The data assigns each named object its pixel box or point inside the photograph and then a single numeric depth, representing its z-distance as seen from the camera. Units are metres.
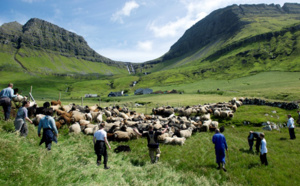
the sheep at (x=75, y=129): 18.17
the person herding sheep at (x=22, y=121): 11.73
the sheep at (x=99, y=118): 23.62
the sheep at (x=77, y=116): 21.30
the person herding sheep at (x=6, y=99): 14.41
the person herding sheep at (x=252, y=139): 15.66
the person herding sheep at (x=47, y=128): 11.08
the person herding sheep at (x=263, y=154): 12.88
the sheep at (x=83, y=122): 20.46
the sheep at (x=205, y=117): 27.19
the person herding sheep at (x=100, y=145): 11.23
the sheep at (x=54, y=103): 26.74
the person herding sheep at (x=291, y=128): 19.38
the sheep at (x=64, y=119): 19.58
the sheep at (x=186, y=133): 19.11
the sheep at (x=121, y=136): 17.74
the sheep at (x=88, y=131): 18.65
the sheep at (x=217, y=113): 29.89
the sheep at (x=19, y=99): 23.27
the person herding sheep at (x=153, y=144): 13.04
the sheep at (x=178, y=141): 16.85
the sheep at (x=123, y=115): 27.31
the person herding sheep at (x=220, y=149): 12.18
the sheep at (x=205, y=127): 22.52
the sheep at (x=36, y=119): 18.52
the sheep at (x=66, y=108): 24.67
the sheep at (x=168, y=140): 17.12
